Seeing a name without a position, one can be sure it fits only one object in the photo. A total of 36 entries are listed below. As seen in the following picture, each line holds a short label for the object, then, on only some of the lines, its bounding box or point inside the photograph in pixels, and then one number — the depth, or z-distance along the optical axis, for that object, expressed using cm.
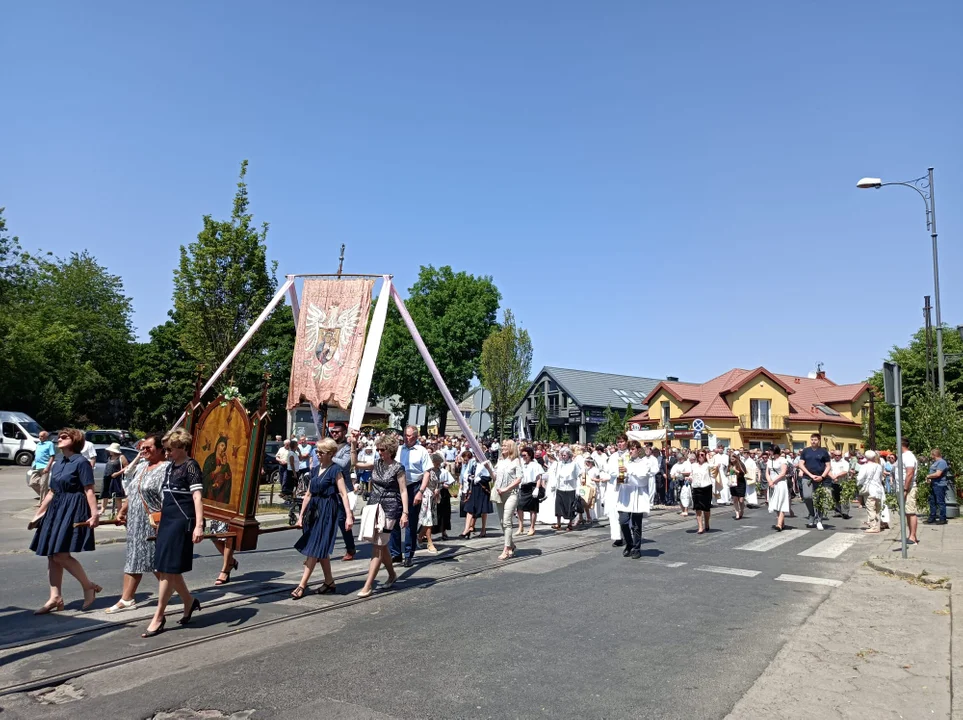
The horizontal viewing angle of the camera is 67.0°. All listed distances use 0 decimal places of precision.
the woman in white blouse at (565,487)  1523
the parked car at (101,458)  2073
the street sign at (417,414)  1891
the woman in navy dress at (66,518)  708
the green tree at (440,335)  5412
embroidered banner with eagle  1190
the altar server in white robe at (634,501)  1146
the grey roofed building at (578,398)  6581
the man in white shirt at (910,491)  1295
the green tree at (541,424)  6050
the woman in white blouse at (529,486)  1359
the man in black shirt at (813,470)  1612
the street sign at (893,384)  1104
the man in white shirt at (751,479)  2253
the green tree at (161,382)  4866
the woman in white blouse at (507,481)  1134
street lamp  2003
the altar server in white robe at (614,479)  1242
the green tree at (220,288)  1858
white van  3019
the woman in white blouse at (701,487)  1494
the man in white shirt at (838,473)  1716
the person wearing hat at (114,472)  1452
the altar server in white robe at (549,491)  1559
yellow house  5325
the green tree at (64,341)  3659
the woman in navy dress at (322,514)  780
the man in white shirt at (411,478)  1021
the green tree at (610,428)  5456
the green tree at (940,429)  1794
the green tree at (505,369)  4866
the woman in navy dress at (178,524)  636
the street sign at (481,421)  2007
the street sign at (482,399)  2019
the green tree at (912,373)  4831
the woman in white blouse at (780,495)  1593
